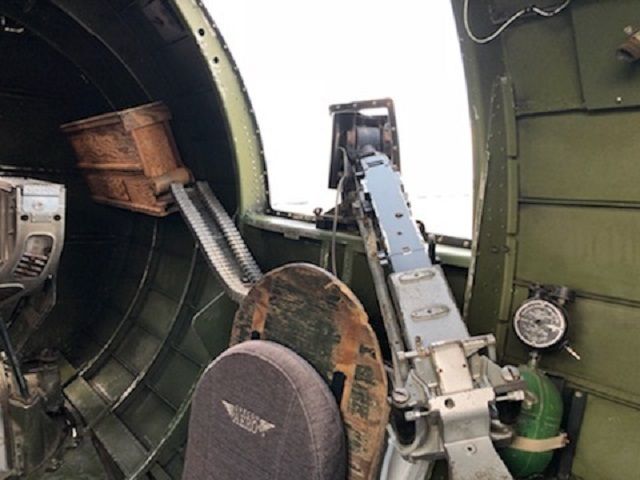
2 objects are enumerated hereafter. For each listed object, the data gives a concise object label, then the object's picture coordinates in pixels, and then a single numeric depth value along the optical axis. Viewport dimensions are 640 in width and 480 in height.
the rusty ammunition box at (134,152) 3.13
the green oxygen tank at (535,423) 1.51
